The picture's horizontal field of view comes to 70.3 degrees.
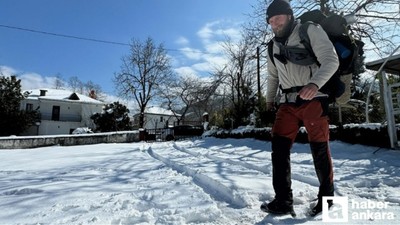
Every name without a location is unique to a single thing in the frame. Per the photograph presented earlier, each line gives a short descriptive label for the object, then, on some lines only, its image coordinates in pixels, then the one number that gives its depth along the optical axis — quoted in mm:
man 1906
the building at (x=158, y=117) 50500
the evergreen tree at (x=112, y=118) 26953
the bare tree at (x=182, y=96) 35656
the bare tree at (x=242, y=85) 16484
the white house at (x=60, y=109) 30938
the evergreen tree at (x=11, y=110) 22125
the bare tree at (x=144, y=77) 32250
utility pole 15438
